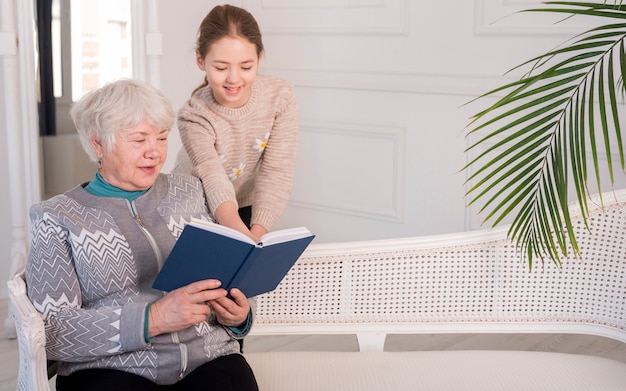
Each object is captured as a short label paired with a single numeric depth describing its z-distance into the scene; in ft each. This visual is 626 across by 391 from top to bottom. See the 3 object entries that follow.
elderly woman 5.48
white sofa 6.84
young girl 6.88
